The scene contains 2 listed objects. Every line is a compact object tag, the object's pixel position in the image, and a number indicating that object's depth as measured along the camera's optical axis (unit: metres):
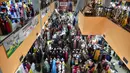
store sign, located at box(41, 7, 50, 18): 8.40
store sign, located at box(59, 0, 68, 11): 17.00
